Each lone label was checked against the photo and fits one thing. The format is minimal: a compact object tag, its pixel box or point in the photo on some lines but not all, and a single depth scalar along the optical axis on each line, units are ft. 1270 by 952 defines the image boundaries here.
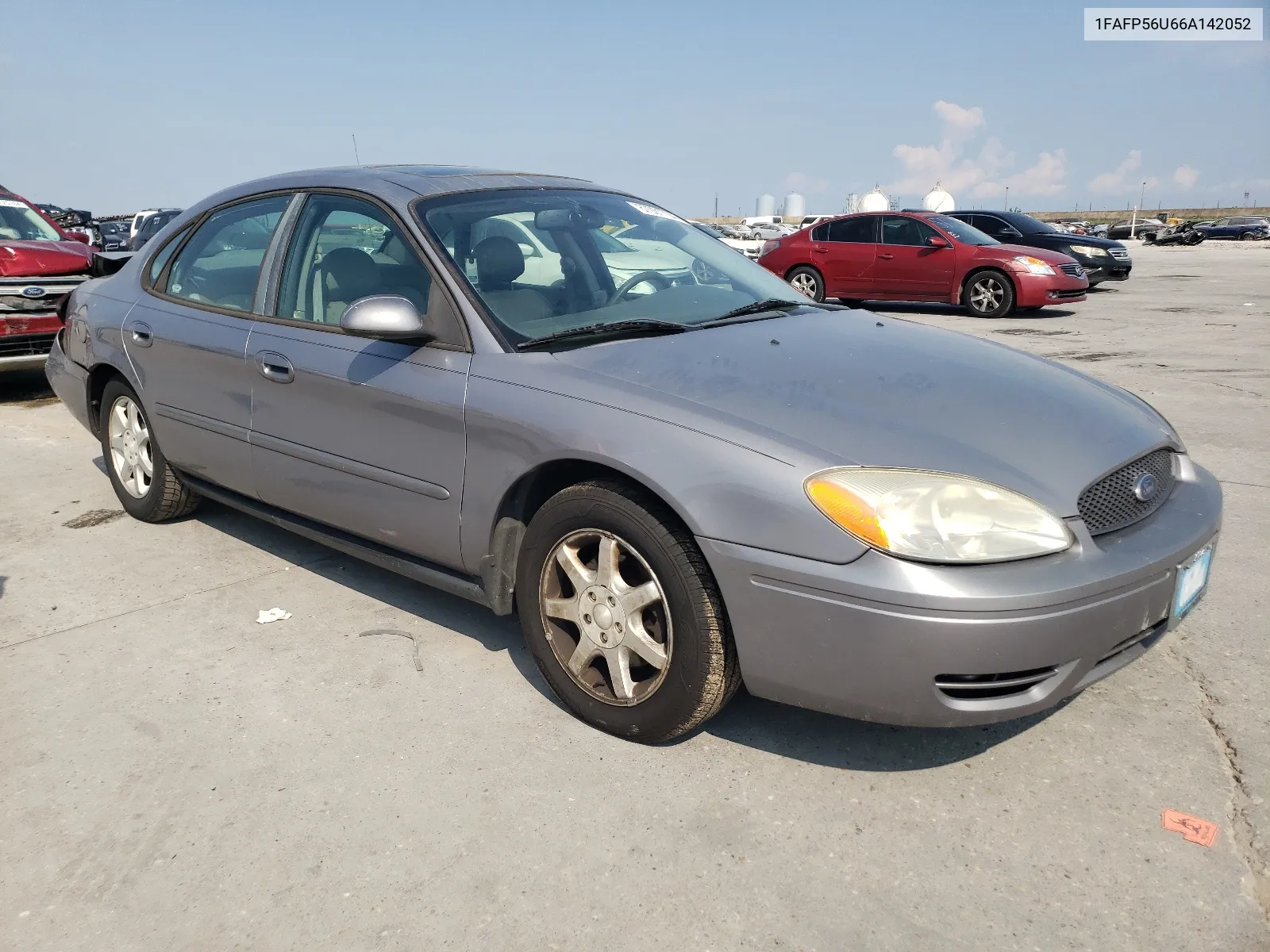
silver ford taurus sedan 7.78
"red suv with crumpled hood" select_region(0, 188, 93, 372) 25.45
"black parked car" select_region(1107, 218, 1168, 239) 170.71
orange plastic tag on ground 7.87
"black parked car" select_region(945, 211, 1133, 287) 54.39
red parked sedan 43.80
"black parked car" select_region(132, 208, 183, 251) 68.44
